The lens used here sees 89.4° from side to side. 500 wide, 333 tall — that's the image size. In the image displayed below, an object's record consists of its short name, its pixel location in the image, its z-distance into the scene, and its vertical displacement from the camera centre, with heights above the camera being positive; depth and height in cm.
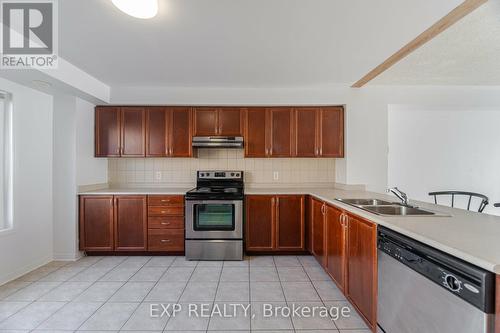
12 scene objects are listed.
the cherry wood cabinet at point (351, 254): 175 -76
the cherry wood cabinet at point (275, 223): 334 -77
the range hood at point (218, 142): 347 +31
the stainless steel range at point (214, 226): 321 -79
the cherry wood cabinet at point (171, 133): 356 +44
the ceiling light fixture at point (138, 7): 151 +96
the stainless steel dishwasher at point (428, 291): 98 -59
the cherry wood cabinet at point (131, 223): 327 -76
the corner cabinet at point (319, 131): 354 +47
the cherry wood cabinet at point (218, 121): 356 +61
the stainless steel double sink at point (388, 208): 192 -37
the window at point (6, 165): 271 -1
